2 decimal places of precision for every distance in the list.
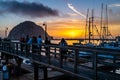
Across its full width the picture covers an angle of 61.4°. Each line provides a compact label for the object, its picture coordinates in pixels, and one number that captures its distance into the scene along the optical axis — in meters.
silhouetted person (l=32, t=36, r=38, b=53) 7.49
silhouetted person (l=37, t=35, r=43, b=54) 8.26
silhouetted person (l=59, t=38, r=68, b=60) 5.59
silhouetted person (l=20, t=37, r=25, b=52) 8.72
